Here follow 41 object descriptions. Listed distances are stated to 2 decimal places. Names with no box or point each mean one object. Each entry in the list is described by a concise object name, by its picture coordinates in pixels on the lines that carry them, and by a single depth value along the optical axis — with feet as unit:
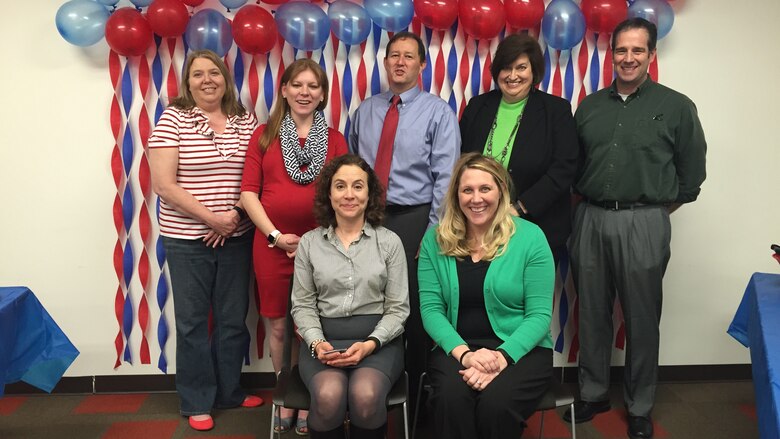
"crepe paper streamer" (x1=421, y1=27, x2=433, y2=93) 9.98
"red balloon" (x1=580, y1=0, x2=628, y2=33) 9.45
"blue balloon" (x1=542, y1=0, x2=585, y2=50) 9.41
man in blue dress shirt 8.71
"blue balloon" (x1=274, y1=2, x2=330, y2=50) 9.16
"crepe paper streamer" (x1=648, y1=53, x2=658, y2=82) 10.09
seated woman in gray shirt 7.13
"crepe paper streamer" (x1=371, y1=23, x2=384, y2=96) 9.92
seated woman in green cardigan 6.85
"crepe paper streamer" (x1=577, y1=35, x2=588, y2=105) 10.09
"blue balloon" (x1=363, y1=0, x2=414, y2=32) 9.22
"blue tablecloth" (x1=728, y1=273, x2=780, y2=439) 5.22
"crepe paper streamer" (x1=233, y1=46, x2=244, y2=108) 9.87
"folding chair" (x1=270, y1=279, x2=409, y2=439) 6.97
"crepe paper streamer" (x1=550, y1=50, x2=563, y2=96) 10.10
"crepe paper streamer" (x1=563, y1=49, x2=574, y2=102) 10.12
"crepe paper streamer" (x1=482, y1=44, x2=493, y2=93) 10.03
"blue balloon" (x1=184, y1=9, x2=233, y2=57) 9.29
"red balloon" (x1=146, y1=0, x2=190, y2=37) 9.11
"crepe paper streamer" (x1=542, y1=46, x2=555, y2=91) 10.08
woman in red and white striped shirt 8.73
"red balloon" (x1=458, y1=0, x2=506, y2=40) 9.26
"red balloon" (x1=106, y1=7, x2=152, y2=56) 9.11
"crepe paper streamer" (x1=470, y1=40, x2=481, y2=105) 10.04
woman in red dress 8.50
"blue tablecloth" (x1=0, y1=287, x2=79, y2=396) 7.20
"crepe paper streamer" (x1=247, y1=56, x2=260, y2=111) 9.90
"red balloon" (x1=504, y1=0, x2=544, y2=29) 9.39
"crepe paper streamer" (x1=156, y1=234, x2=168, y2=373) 10.30
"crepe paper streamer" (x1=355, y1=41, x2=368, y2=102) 9.96
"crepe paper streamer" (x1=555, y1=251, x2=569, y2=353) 10.45
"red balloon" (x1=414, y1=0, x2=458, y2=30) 9.31
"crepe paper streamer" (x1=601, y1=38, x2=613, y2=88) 10.11
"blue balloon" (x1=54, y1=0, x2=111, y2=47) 9.16
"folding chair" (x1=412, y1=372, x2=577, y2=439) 6.93
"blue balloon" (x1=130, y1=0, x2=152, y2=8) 9.28
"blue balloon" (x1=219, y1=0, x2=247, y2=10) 9.27
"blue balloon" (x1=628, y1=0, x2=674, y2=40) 9.47
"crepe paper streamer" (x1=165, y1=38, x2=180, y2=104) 9.80
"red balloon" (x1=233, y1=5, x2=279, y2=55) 9.16
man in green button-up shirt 8.77
